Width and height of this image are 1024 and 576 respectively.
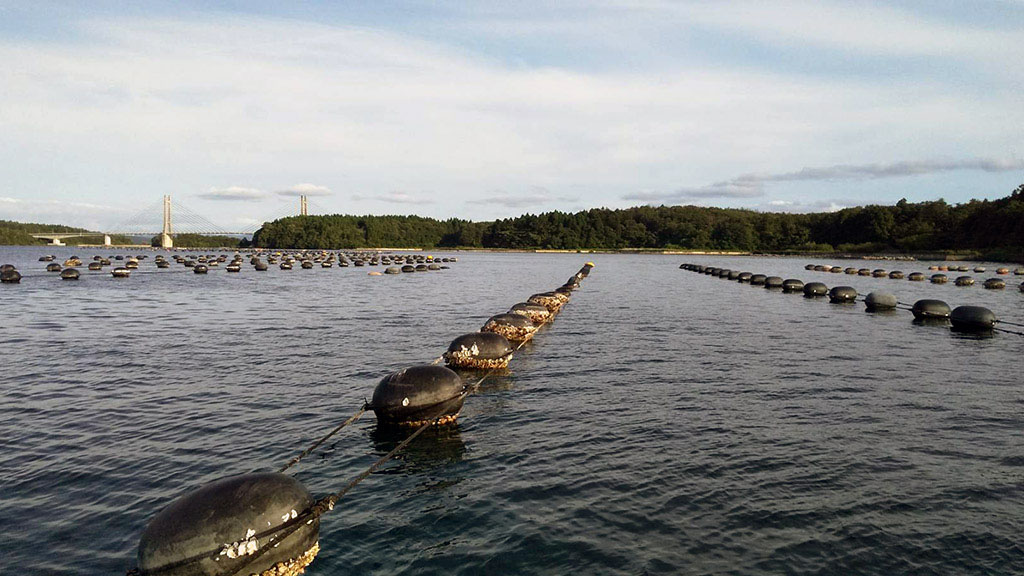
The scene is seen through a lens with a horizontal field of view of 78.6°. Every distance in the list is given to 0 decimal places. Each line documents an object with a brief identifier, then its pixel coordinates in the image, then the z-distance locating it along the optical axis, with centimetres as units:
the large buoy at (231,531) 756
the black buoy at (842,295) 4522
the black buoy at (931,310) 3575
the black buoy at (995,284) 5992
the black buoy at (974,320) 3098
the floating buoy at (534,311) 3063
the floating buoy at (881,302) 4009
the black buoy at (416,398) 1410
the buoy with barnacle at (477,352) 2041
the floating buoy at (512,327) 2570
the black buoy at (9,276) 6353
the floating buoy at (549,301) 3675
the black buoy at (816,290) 5034
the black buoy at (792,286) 5578
